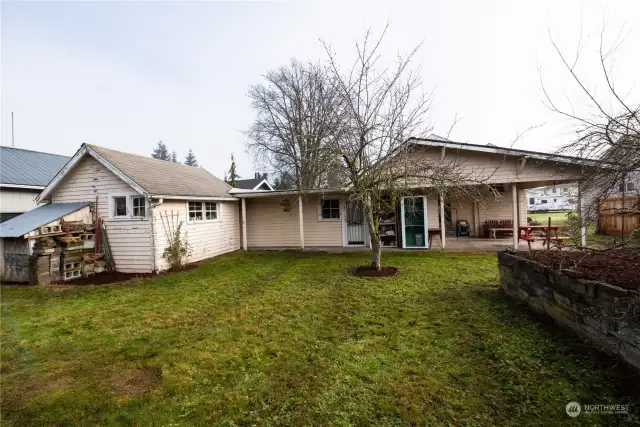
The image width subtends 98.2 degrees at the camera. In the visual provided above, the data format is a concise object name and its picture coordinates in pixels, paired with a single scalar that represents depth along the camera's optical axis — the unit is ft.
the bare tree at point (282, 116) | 71.77
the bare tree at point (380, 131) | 22.67
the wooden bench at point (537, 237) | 27.66
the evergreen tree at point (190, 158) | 208.13
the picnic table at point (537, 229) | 31.49
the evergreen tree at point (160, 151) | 190.60
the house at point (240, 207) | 29.22
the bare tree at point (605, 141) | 8.31
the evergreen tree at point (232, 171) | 121.49
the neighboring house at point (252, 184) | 75.73
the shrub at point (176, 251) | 30.27
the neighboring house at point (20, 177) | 41.47
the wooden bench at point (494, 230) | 39.57
